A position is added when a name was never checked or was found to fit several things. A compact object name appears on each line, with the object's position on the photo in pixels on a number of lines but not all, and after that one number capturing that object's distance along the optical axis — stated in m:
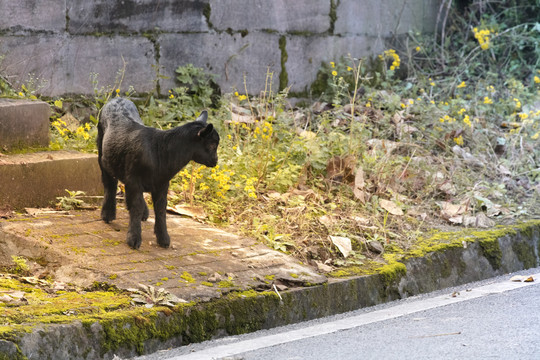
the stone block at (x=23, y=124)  11.29
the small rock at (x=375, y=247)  11.16
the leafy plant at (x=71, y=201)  10.94
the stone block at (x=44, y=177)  10.62
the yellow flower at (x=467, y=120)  16.48
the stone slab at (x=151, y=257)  8.62
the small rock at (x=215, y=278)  8.88
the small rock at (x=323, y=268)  10.16
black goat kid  9.62
